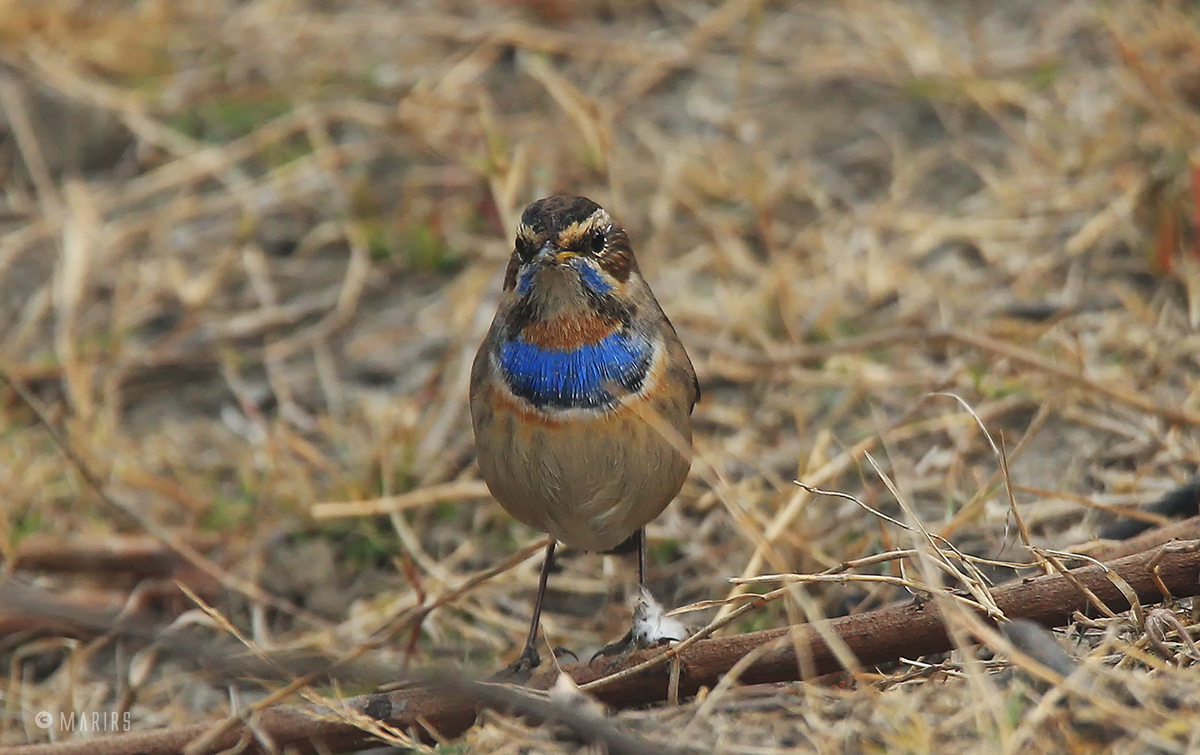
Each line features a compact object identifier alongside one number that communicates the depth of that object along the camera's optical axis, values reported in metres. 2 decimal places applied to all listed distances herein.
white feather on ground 6.91
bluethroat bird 6.97
